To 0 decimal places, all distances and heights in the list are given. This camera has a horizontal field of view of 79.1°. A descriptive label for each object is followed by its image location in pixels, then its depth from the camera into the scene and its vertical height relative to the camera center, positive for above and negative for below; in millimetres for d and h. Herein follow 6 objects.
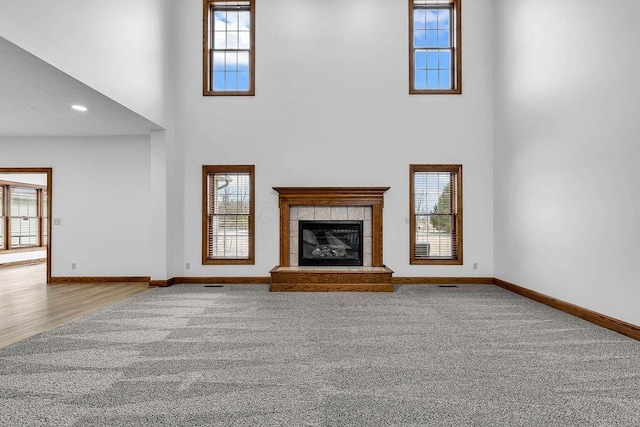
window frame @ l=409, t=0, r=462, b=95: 6641 +2909
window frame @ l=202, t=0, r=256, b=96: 6680 +2845
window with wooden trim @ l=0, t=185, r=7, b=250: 9625 +32
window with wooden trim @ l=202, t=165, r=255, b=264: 6695 +123
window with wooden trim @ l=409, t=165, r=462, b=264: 6711 +109
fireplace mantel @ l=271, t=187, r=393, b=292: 5984 +121
